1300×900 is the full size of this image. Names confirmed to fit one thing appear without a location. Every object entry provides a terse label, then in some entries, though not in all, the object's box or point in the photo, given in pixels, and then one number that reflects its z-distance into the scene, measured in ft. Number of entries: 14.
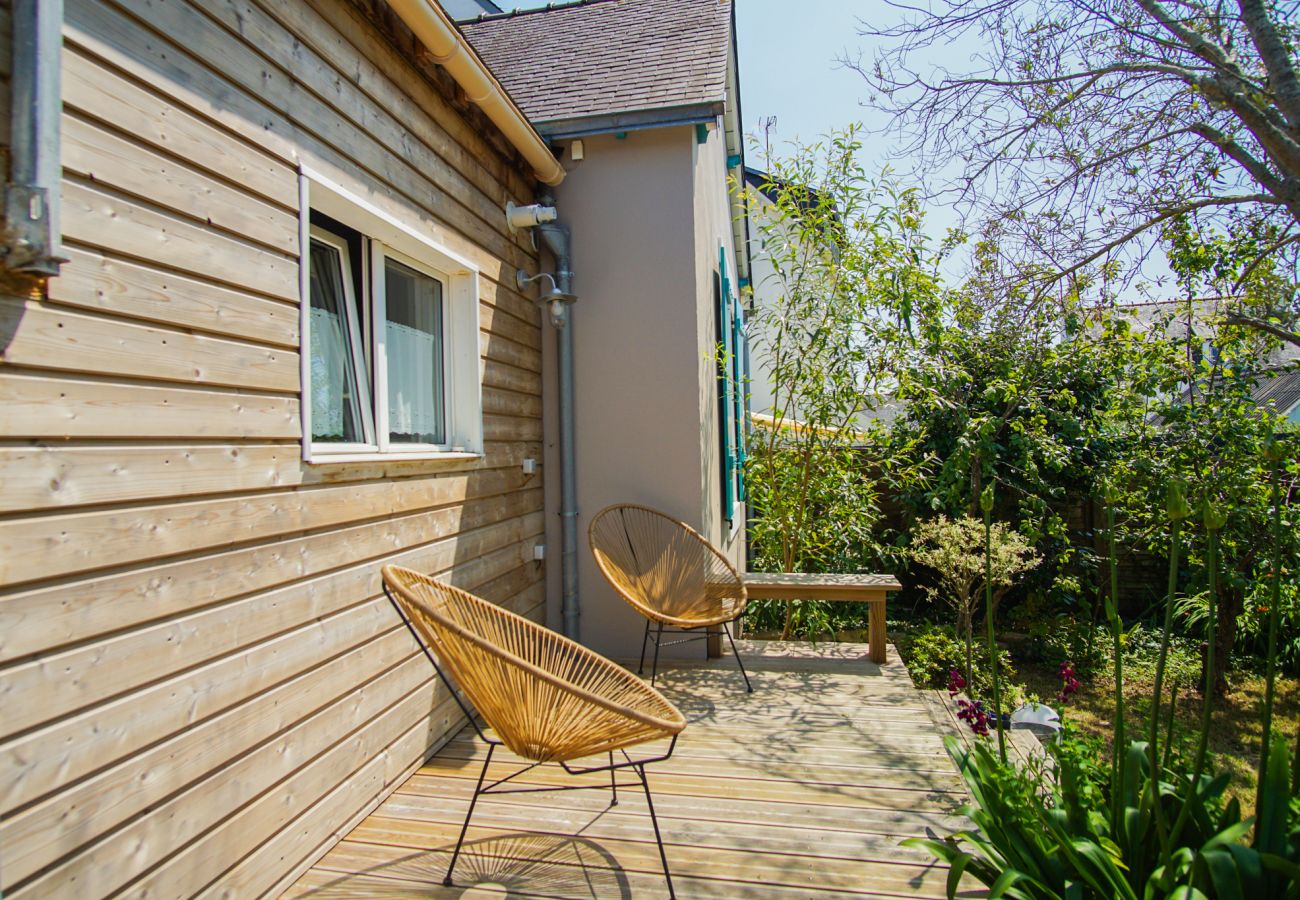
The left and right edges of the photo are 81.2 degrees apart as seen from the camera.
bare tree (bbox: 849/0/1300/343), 12.78
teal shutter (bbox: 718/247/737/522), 18.63
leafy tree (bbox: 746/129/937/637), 16.11
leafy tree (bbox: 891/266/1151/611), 18.67
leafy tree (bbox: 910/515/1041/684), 16.47
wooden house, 4.86
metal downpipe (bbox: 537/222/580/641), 14.64
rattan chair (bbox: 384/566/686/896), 6.72
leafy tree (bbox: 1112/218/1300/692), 15.58
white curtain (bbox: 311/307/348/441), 8.57
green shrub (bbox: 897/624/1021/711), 16.40
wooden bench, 14.39
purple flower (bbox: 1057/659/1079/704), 8.75
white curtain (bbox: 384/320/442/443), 10.37
